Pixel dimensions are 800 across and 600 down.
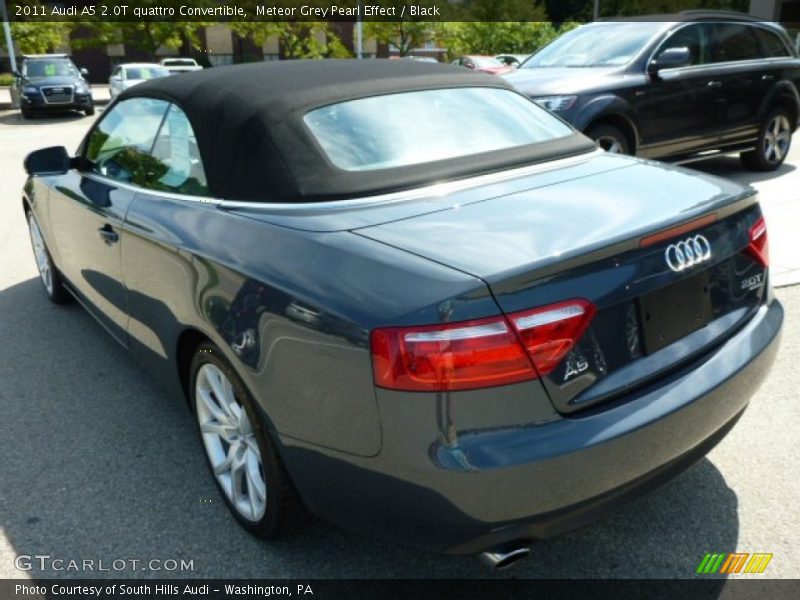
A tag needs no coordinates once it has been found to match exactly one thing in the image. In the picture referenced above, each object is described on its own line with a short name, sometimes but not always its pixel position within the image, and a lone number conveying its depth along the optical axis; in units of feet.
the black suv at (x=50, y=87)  68.95
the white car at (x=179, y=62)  117.40
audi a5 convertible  6.40
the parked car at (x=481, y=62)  86.48
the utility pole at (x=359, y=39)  128.72
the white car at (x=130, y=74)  76.89
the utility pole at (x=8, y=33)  83.47
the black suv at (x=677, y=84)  24.66
